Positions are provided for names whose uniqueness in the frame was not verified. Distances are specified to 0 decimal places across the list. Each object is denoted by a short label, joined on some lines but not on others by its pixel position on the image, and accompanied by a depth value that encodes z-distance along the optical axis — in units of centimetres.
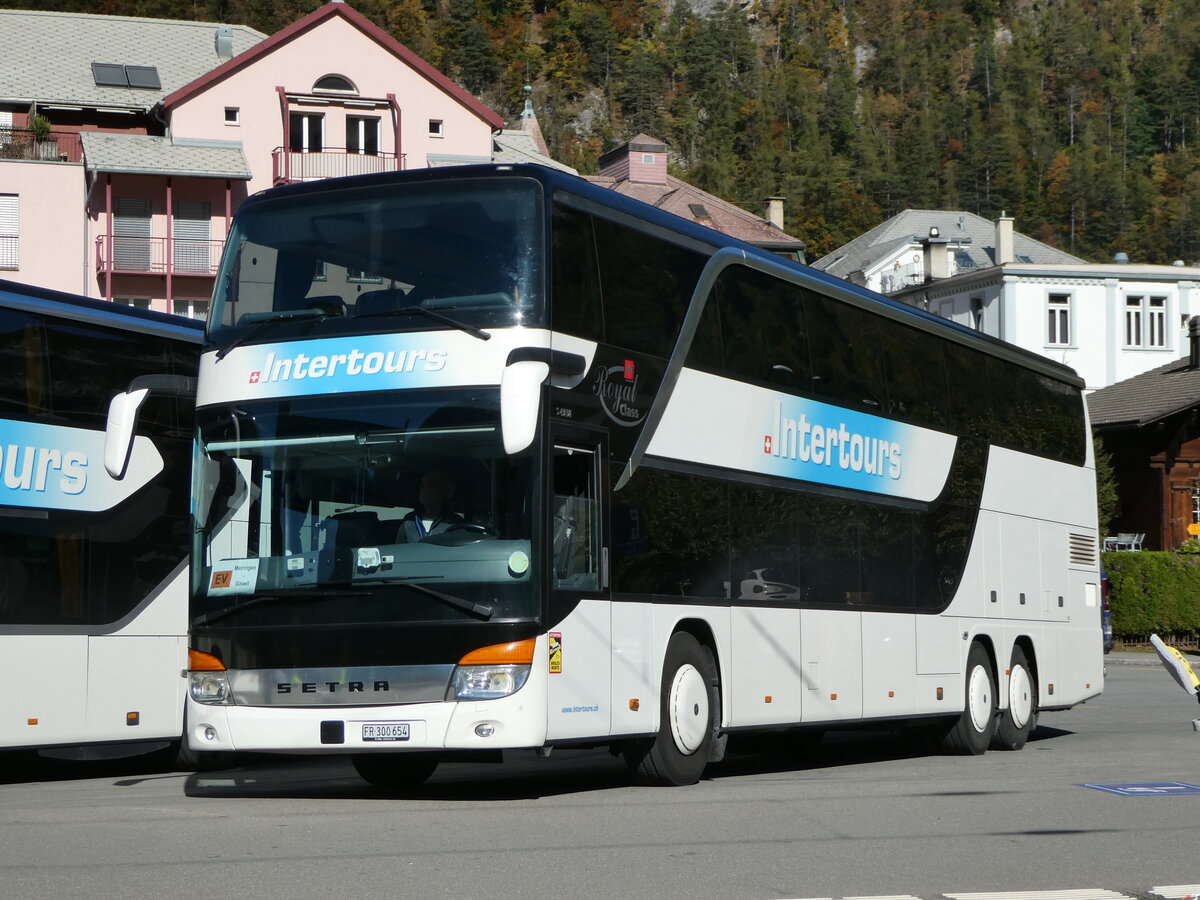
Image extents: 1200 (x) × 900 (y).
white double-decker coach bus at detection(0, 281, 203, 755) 1346
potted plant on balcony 4544
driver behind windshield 1103
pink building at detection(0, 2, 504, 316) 4541
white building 7150
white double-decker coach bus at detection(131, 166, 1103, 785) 1101
